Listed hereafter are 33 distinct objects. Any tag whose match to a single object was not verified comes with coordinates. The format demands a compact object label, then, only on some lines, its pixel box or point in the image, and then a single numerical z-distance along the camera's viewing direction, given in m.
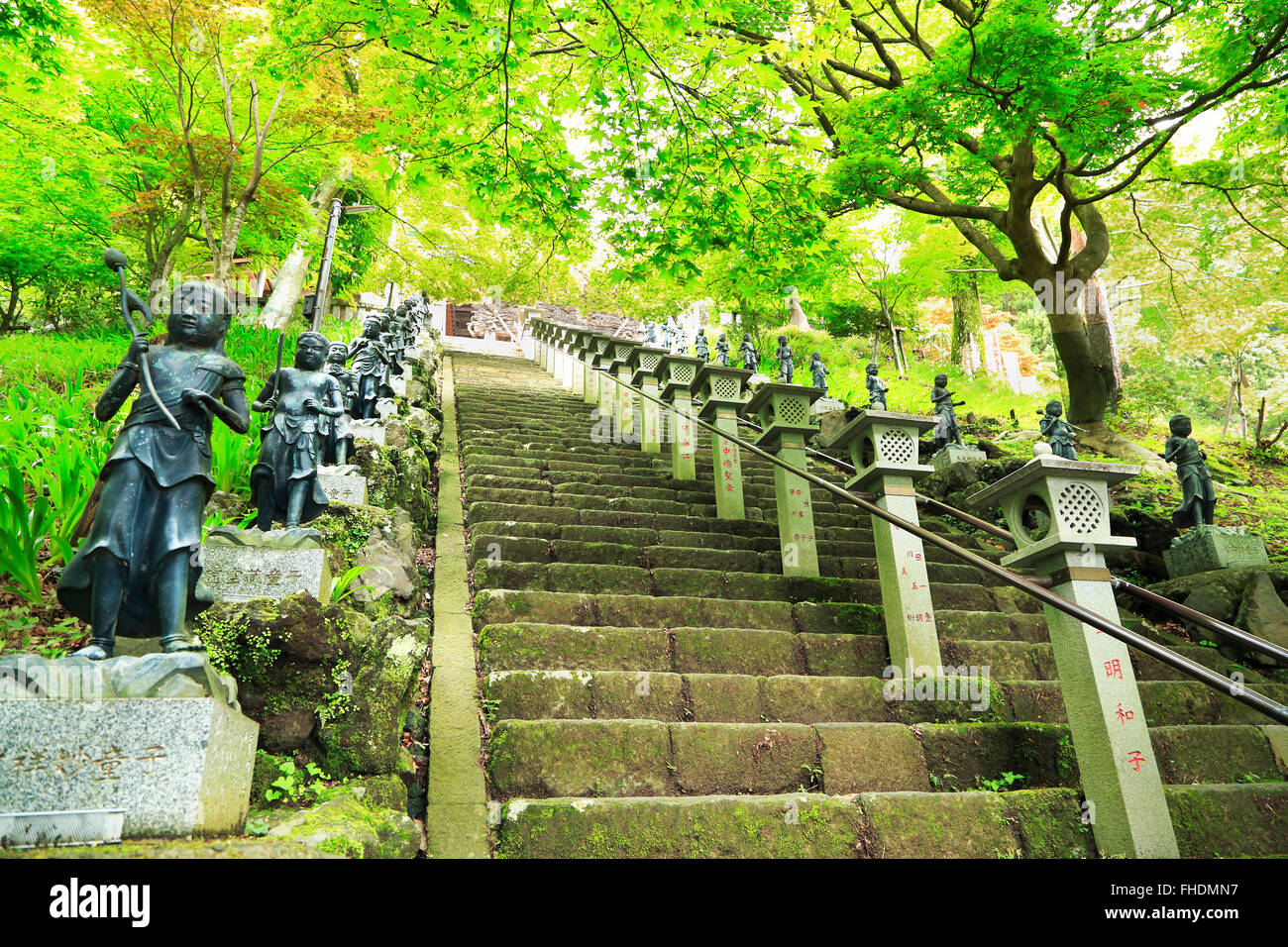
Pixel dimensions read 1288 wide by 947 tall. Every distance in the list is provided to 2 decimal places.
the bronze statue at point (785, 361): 11.92
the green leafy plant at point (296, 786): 2.60
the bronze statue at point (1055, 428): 6.71
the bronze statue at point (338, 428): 4.58
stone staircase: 3.06
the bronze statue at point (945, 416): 9.48
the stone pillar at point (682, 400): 8.26
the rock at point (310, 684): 2.78
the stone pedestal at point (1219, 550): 6.23
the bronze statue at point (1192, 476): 6.54
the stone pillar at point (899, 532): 4.43
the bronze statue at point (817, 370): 11.53
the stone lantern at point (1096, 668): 3.21
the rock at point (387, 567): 4.25
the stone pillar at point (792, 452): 5.77
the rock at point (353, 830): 2.20
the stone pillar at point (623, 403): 10.13
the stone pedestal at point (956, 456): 9.06
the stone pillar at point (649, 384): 9.30
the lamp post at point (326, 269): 7.13
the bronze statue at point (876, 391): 9.21
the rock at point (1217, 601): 5.75
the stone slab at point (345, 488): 4.77
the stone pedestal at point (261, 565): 3.23
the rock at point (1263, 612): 5.39
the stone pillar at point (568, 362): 14.15
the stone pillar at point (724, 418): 7.08
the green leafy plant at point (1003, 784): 3.66
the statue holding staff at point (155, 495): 2.45
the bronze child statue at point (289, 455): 3.90
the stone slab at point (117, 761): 1.94
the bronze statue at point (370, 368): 7.08
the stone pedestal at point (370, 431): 5.73
